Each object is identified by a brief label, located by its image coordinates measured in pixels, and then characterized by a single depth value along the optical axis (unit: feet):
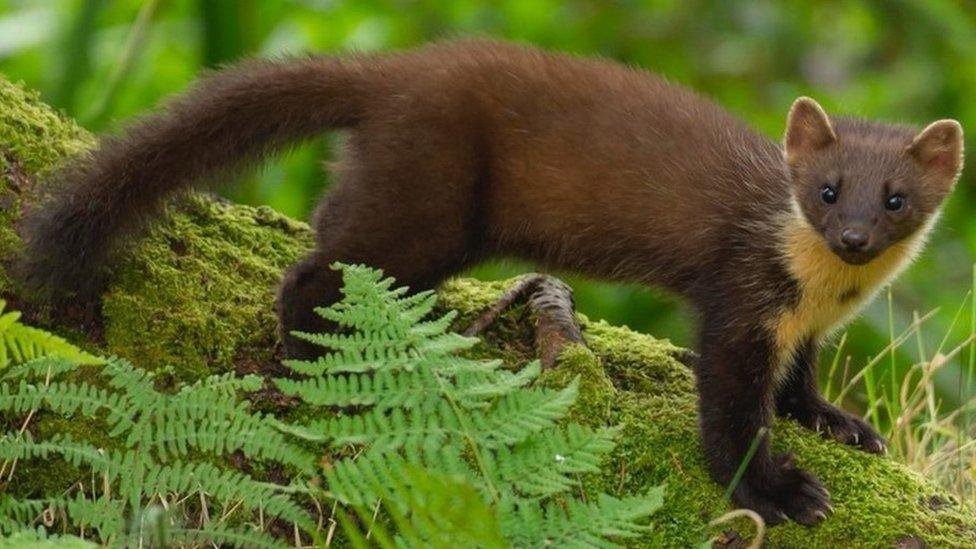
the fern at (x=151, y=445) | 27.30
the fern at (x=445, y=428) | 25.00
